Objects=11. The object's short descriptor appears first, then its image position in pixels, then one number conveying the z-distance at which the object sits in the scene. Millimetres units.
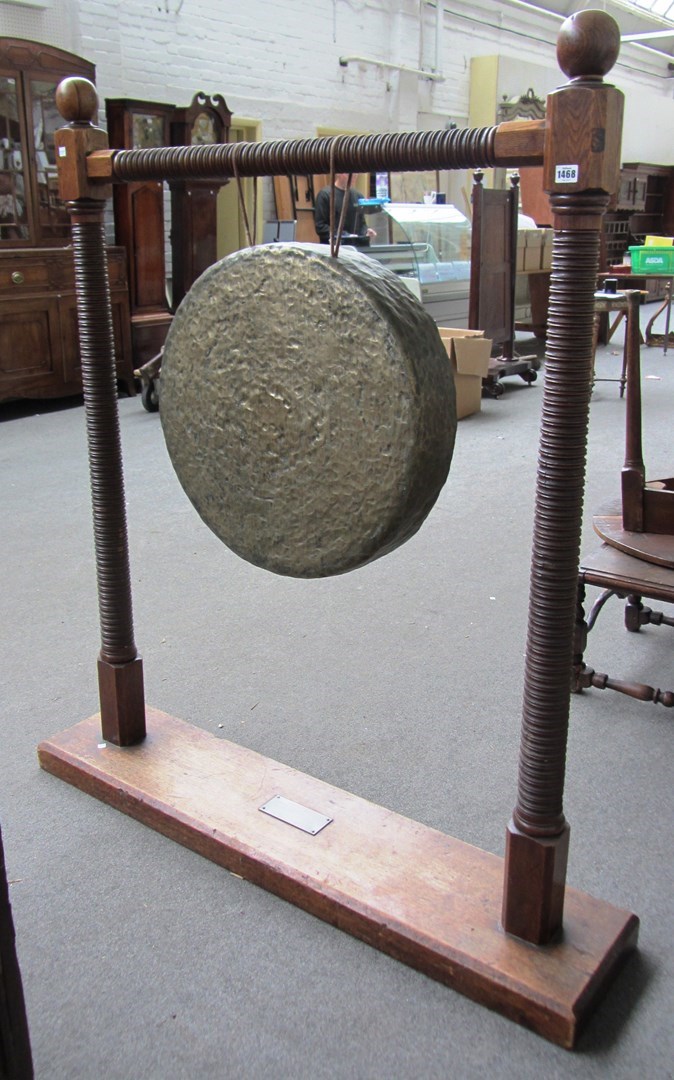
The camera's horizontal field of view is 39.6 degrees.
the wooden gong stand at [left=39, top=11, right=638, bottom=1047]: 1244
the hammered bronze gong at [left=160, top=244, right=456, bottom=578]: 1361
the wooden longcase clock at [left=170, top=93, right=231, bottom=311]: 6078
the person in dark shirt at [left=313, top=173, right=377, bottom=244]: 6781
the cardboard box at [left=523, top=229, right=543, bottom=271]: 8680
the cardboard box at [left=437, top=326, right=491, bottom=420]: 5133
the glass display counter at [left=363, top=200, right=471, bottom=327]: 7180
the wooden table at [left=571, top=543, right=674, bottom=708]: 2111
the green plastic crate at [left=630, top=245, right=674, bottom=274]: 7070
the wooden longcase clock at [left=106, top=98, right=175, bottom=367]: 5805
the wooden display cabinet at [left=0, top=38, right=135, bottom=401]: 5184
